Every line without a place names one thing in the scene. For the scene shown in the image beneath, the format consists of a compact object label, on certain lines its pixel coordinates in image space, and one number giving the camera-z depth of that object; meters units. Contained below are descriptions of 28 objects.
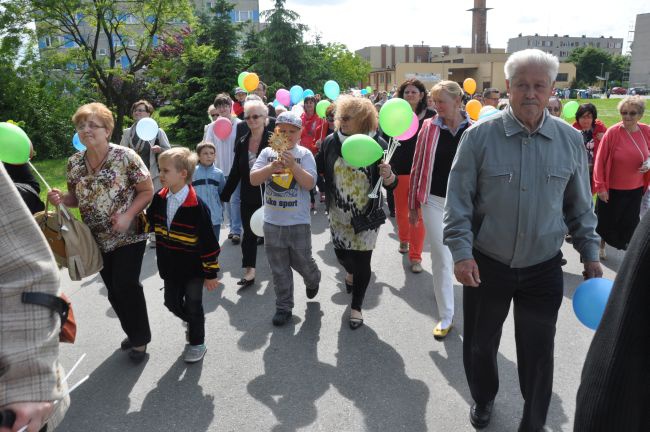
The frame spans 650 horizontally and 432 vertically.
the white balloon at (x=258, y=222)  4.69
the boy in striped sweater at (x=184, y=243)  3.64
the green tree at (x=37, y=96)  15.82
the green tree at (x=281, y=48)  22.72
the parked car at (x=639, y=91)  71.94
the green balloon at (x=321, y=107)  8.84
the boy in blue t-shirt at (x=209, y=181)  5.36
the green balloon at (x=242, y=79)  9.35
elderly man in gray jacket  2.45
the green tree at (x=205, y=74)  18.47
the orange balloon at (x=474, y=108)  7.29
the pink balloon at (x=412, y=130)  4.98
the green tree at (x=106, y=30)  14.72
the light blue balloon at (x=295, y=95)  11.91
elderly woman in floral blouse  3.44
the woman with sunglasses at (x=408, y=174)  5.66
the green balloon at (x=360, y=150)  3.62
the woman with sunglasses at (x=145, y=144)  6.31
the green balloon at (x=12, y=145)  3.44
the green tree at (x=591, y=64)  99.09
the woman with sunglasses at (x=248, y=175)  5.09
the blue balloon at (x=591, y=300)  2.23
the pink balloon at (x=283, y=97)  11.52
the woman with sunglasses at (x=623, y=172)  5.36
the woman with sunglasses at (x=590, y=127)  6.47
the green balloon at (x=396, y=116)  4.12
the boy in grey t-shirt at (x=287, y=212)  4.07
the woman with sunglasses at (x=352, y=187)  4.10
